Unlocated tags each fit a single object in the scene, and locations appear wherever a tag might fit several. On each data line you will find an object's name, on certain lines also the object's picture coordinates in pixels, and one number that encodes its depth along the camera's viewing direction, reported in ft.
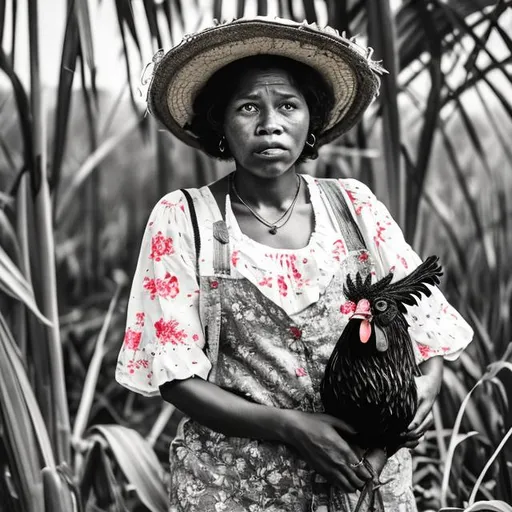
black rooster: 4.68
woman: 5.15
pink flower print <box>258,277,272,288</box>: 5.25
